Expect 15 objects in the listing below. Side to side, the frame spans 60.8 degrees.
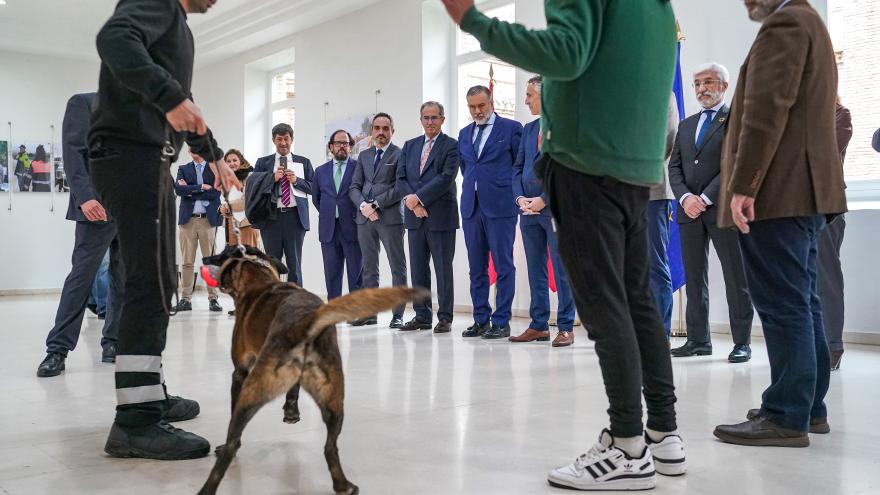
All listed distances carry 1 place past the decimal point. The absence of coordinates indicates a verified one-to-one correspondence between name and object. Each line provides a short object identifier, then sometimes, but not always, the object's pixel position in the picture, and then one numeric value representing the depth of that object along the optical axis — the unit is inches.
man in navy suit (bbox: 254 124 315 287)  252.5
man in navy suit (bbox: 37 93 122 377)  145.8
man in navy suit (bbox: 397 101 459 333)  227.9
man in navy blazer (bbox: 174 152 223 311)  323.9
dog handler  87.3
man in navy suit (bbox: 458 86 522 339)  215.8
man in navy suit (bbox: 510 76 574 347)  200.8
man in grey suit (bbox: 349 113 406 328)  243.6
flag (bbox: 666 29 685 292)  213.3
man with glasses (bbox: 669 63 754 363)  171.5
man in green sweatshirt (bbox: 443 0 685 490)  72.7
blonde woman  298.4
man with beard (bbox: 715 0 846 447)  89.4
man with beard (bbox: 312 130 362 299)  264.5
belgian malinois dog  64.4
